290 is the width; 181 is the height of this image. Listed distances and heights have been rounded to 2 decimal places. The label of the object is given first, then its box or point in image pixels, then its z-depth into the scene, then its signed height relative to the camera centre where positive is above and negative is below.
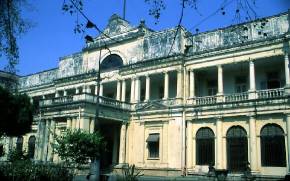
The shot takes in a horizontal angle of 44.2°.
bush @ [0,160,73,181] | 15.61 -0.99
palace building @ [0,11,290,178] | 26.09 +3.96
